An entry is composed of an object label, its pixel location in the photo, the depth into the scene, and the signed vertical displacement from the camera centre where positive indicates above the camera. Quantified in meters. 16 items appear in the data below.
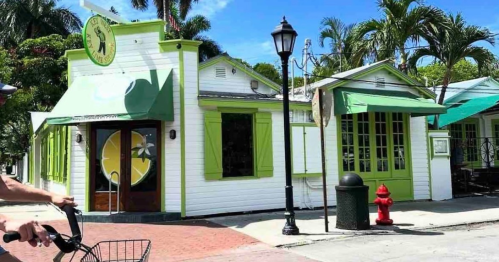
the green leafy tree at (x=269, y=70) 35.29 +6.99
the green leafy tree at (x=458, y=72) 34.78 +6.56
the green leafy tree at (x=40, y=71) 19.45 +3.97
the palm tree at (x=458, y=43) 15.72 +3.82
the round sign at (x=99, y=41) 9.67 +2.68
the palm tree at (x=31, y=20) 28.20 +9.02
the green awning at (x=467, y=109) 15.23 +1.56
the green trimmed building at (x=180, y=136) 10.77 +0.63
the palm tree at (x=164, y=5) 27.46 +9.61
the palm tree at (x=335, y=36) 27.36 +7.23
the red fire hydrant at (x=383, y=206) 9.71 -0.99
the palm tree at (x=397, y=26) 16.42 +4.66
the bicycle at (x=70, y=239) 2.41 -0.42
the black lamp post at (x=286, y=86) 8.97 +1.44
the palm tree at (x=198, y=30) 30.32 +8.75
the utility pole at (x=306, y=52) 14.21 +3.33
